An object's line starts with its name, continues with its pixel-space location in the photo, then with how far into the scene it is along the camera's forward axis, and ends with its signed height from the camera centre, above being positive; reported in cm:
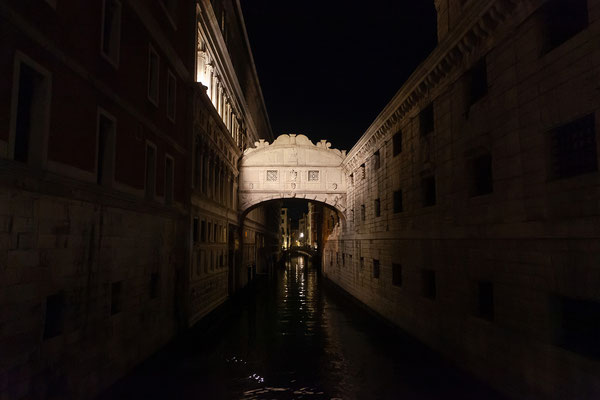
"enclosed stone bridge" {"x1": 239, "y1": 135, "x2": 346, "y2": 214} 2627 +453
